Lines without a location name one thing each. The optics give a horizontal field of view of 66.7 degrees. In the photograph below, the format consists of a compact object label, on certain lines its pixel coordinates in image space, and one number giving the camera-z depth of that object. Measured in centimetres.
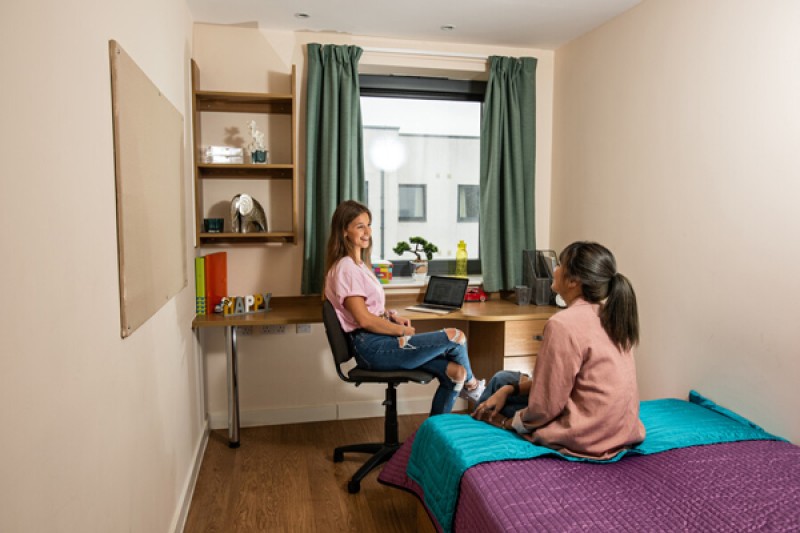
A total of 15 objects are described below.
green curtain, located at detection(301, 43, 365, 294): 364
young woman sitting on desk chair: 297
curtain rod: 378
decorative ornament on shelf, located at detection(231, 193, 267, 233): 349
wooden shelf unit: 344
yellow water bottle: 405
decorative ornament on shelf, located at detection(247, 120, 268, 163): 352
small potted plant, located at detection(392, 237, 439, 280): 403
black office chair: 298
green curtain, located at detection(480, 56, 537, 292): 394
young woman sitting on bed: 212
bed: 178
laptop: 368
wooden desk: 339
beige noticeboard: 170
